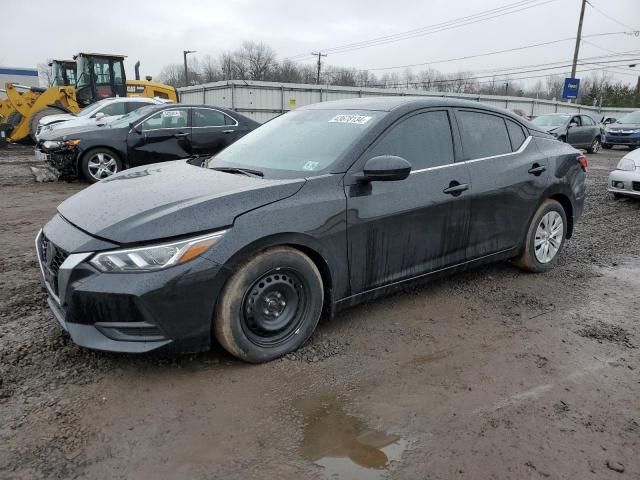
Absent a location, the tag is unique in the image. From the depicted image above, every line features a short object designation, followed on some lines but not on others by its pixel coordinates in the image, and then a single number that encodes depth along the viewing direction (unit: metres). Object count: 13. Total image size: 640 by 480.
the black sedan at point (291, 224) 2.67
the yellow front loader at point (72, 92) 16.66
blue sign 35.62
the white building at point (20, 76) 35.44
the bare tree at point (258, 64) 81.81
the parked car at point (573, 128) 18.28
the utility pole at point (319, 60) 68.34
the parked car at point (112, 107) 12.23
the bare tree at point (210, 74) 79.68
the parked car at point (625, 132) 20.84
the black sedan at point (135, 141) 9.13
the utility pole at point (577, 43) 36.00
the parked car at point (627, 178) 8.27
